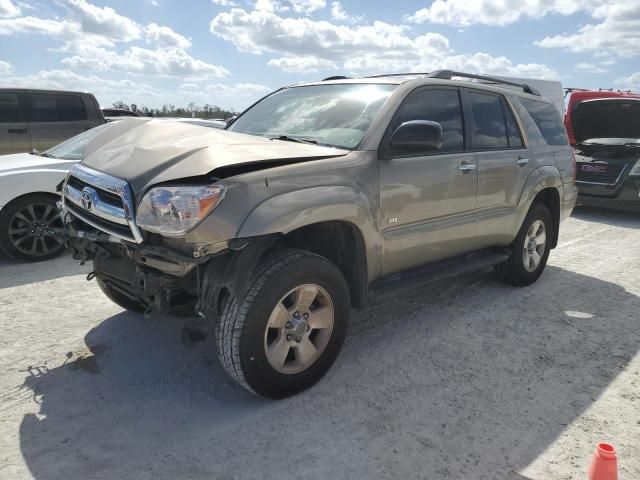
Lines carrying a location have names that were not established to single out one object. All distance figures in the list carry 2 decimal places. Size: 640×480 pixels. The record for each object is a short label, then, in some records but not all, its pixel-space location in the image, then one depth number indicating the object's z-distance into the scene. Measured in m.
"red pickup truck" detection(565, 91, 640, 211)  8.62
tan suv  2.69
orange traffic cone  2.15
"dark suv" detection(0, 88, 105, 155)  8.30
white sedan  5.39
